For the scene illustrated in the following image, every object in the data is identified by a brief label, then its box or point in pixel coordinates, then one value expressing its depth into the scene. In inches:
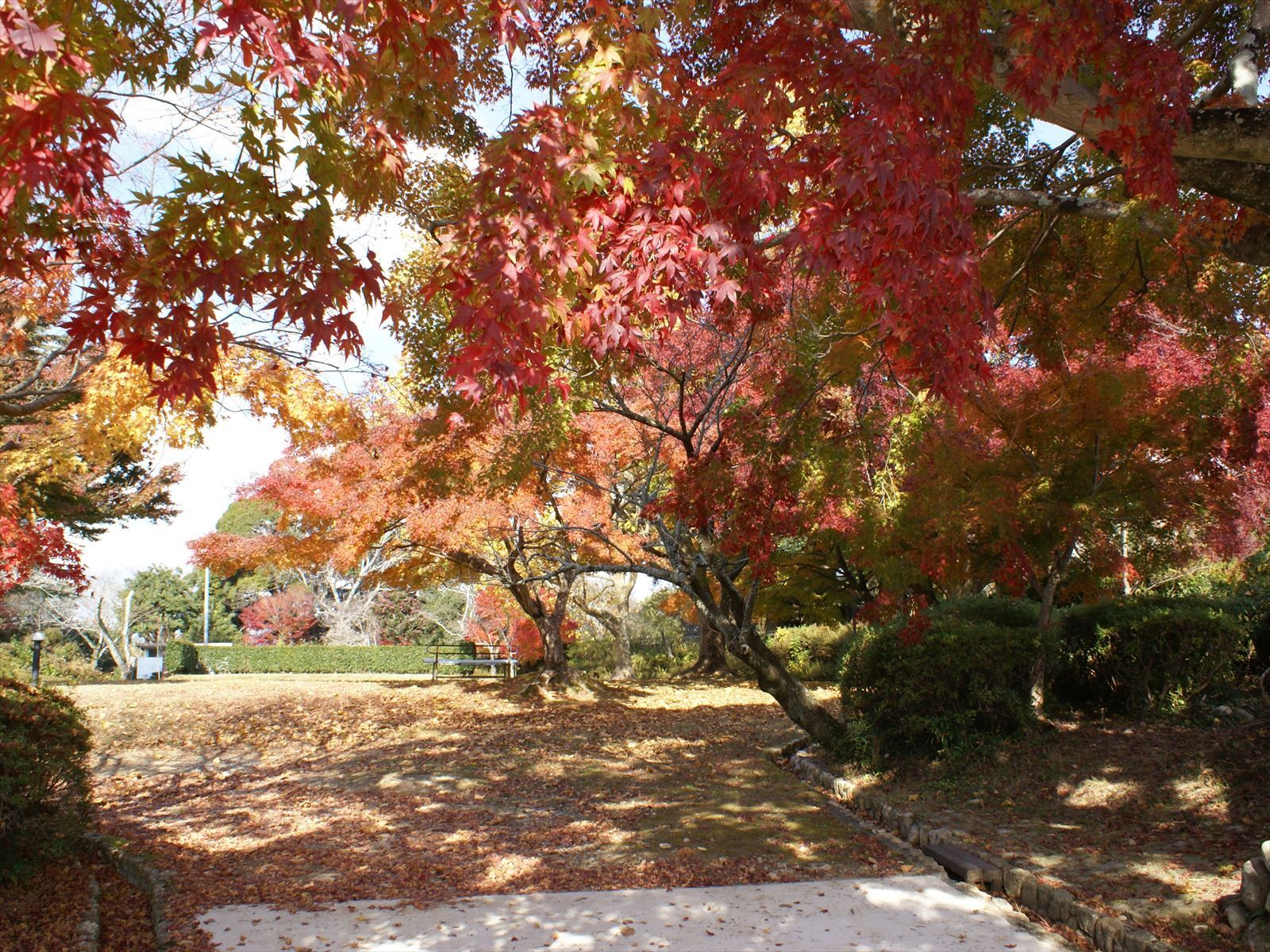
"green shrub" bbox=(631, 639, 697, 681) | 960.3
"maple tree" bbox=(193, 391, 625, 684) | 477.7
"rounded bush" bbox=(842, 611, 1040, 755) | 335.3
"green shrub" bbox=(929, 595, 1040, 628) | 438.3
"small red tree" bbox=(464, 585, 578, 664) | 871.7
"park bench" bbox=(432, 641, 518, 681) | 893.8
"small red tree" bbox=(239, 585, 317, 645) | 1384.1
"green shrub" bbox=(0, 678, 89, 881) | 202.2
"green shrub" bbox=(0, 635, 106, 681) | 908.6
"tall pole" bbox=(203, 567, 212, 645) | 1453.0
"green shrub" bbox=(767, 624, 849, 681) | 767.1
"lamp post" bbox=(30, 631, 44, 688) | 703.7
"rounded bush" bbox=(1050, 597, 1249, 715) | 351.3
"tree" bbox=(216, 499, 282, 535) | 1610.5
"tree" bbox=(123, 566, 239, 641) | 1465.3
